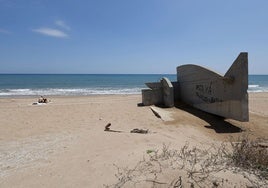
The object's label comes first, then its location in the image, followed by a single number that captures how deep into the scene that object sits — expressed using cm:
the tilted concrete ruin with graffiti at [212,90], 492
